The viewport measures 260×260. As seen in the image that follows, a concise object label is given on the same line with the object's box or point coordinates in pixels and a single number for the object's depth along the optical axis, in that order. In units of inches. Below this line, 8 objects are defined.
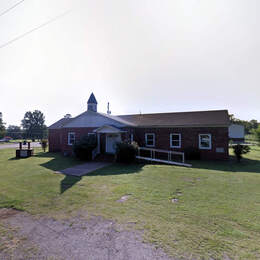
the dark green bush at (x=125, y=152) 469.8
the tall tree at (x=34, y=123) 2650.3
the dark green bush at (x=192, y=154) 531.3
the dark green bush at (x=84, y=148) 526.3
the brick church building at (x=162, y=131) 528.1
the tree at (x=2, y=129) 2011.3
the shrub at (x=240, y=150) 482.6
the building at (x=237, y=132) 1307.8
